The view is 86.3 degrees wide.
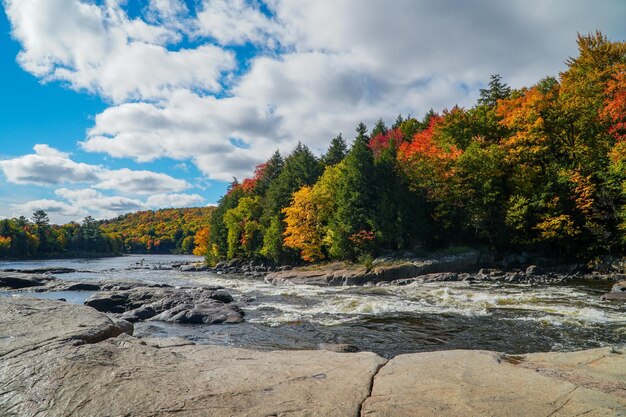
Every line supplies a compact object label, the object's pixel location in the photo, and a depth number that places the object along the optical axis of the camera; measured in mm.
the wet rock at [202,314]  15875
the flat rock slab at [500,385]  4293
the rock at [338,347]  10133
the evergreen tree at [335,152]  59656
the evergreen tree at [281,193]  48875
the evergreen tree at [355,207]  37719
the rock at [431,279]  27797
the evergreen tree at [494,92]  53438
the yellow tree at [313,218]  42344
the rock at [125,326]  8699
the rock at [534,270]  28141
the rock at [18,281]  32344
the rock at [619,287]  19150
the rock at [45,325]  6305
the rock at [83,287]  29812
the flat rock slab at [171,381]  4371
